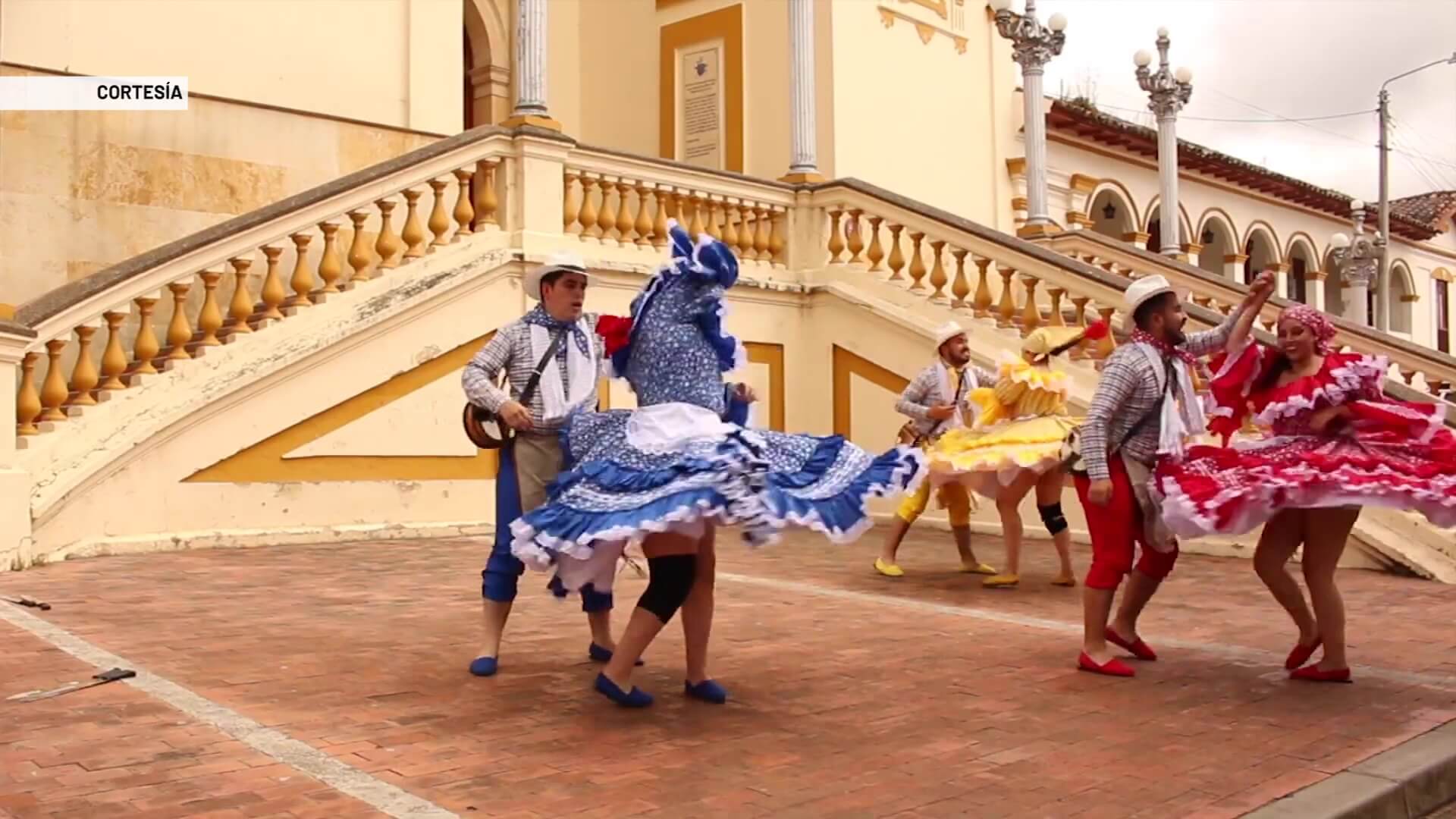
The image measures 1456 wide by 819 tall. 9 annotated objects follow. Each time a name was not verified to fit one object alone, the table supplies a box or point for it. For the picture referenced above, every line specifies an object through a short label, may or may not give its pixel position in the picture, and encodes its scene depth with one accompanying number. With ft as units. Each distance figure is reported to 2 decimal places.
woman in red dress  18.65
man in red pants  20.17
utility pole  90.48
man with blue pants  19.16
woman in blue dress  16.01
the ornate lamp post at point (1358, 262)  83.92
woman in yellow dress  28.63
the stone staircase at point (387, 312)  30.94
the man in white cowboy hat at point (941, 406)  31.73
